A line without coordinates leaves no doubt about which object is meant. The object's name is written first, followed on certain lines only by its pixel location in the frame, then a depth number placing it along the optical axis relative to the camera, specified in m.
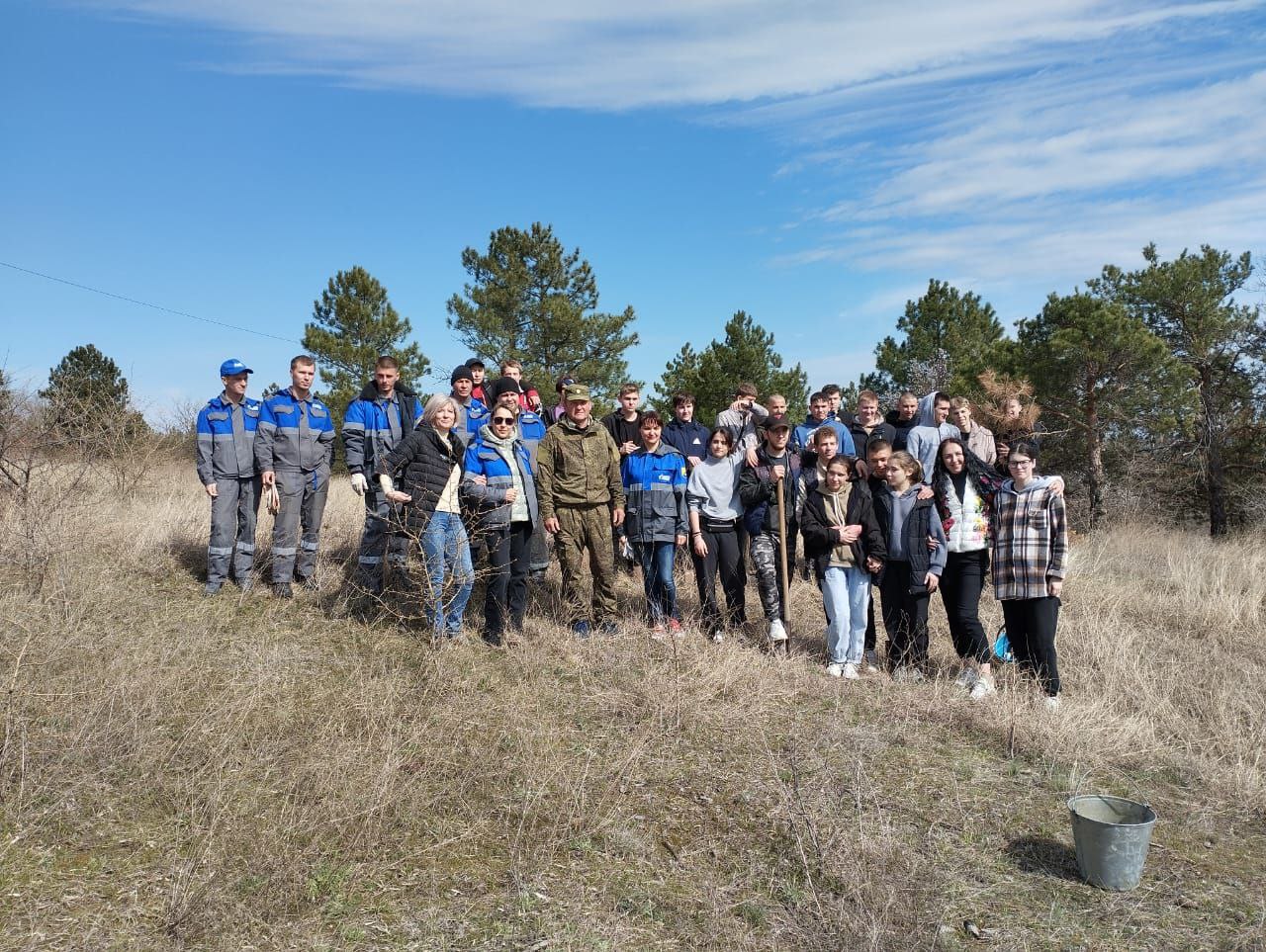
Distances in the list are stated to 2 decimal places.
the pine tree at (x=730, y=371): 19.56
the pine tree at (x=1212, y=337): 16.14
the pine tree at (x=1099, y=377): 15.30
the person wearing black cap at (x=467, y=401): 7.15
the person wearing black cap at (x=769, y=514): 6.56
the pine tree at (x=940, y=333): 20.23
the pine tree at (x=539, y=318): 22.83
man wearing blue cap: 6.89
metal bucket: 3.43
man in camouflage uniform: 6.43
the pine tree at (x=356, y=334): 24.58
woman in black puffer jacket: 5.74
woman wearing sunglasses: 5.93
